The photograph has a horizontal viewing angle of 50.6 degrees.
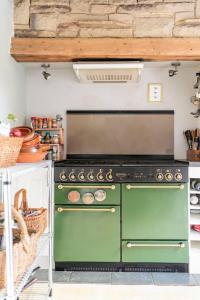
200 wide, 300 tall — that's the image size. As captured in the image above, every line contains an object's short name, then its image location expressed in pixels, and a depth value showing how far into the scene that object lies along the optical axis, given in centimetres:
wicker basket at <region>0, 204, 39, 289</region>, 90
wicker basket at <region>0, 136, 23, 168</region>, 91
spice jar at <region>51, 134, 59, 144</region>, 212
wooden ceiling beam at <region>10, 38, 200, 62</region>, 184
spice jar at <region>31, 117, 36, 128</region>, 214
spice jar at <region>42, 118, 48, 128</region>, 214
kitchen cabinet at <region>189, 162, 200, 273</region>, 181
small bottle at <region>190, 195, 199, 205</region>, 184
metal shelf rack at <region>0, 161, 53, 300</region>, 83
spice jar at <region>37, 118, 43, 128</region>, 214
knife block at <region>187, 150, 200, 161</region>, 209
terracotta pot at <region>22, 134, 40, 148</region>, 117
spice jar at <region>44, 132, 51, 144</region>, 213
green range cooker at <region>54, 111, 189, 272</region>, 179
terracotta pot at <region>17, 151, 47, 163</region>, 117
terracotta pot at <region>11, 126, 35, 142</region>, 118
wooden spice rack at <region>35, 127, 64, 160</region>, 213
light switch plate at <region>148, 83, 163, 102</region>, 219
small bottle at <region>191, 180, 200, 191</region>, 184
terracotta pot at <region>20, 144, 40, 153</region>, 117
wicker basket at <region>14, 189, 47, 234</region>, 118
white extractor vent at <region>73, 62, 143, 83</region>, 185
